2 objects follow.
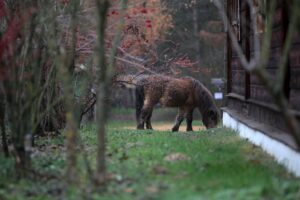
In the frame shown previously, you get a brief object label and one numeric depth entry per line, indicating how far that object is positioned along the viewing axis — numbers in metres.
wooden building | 16.94
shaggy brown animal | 39.28
